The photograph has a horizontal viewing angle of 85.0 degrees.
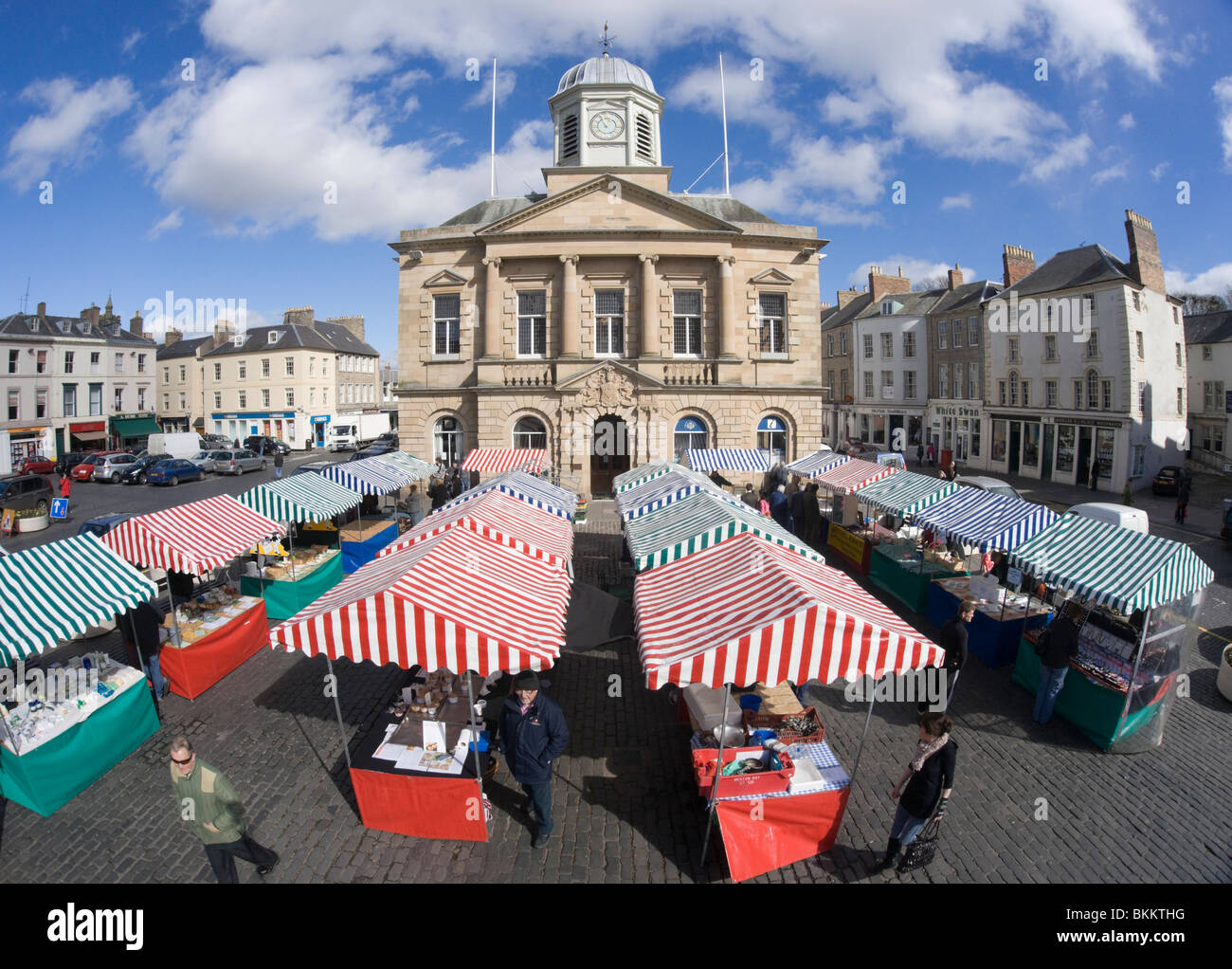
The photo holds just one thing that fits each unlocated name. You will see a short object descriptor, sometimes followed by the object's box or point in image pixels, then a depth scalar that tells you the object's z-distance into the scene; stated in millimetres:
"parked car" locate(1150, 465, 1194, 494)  29688
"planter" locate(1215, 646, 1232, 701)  9883
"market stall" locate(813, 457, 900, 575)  16547
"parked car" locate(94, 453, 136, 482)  35906
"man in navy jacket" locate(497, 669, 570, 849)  6336
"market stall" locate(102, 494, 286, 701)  9906
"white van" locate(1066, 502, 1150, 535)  17141
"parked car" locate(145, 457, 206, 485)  34309
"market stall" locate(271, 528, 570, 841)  6586
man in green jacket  5496
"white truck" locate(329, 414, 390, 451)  53641
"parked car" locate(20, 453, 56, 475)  35916
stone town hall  27266
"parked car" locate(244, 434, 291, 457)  46781
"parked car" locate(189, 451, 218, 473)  38578
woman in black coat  5762
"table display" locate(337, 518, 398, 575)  15602
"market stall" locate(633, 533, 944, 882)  6148
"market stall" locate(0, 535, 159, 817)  7129
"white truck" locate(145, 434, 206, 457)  43219
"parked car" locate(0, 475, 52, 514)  24266
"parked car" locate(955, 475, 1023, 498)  20636
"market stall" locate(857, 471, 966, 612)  13477
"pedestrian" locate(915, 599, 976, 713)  9141
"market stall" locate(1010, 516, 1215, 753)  8172
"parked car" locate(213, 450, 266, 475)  39406
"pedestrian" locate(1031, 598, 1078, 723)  8742
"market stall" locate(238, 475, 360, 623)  12648
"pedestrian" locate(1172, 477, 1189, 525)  23922
